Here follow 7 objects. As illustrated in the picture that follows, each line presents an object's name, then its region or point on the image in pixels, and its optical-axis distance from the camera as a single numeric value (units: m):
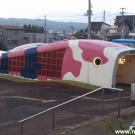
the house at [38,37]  71.16
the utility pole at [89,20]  37.91
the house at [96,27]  97.85
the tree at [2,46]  57.67
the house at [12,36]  68.12
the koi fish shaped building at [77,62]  22.48
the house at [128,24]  79.97
